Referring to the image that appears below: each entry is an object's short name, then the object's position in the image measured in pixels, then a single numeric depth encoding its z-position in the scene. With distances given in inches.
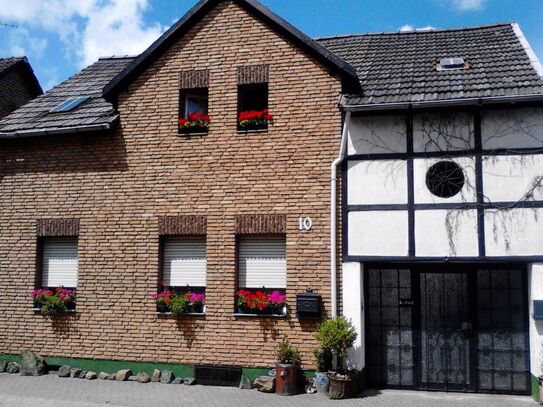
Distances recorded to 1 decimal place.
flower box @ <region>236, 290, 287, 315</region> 416.8
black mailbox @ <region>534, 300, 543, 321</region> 371.8
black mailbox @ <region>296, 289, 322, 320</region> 405.7
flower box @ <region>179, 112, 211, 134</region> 457.4
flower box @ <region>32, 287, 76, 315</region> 464.1
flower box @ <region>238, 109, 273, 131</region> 444.1
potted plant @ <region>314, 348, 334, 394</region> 392.5
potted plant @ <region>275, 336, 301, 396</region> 394.6
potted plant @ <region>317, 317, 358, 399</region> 381.1
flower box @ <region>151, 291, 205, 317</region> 433.7
